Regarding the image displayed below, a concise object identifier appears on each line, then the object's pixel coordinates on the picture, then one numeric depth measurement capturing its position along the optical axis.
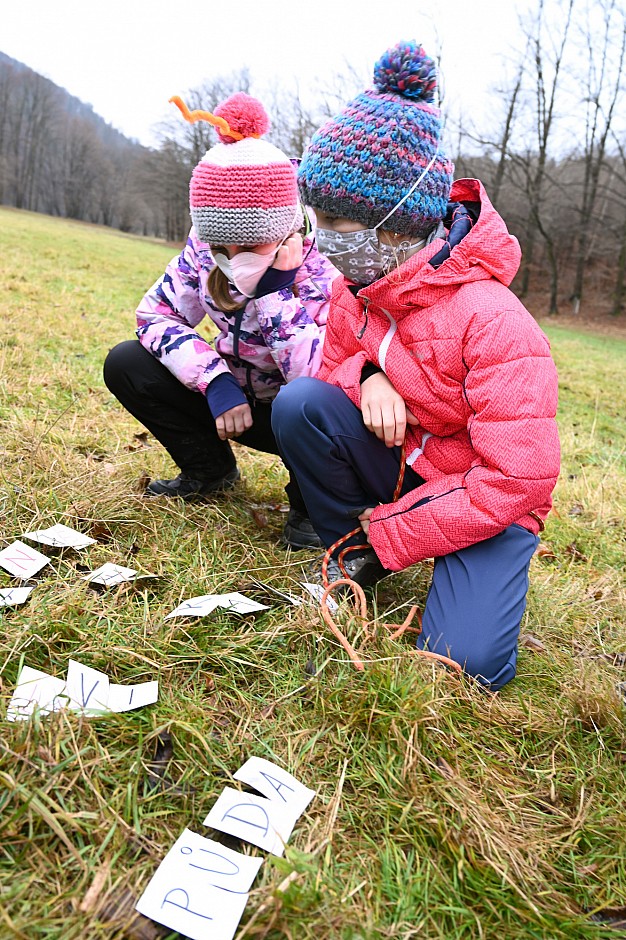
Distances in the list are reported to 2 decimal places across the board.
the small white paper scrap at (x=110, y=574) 1.83
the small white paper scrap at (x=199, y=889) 1.04
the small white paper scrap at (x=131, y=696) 1.37
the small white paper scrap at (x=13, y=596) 1.65
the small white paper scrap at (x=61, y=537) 1.98
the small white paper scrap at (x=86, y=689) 1.35
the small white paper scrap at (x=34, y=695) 1.29
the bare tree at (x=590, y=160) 22.20
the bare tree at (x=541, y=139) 22.81
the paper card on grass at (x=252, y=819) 1.18
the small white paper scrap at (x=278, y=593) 1.83
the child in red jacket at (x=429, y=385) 1.68
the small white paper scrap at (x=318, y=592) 1.85
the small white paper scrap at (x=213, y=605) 1.70
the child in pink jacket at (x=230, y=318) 1.95
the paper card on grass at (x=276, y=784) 1.26
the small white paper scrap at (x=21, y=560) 1.82
